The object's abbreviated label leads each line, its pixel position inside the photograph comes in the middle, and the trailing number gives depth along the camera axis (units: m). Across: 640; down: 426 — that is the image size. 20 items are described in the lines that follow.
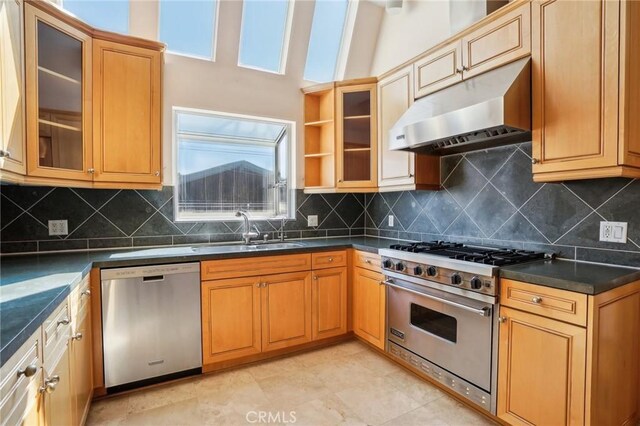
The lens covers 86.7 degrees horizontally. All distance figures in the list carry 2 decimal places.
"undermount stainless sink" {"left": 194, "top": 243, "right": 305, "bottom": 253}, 2.63
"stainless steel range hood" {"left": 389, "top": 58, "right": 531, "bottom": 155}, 1.91
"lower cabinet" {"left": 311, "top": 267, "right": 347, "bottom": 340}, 2.89
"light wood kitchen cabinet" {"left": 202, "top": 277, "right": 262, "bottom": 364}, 2.47
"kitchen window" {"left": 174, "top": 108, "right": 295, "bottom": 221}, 3.10
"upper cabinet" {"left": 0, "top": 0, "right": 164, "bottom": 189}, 1.98
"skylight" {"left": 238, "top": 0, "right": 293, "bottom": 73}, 3.21
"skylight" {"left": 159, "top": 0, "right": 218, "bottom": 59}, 2.91
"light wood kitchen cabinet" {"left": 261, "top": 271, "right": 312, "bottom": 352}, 2.68
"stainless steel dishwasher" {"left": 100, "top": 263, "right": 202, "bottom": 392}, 2.19
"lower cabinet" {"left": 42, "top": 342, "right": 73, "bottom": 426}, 1.21
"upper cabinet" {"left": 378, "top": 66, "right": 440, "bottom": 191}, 2.80
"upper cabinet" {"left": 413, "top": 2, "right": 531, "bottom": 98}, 2.00
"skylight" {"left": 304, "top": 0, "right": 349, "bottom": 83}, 3.53
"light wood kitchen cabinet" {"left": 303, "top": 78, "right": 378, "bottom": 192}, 3.16
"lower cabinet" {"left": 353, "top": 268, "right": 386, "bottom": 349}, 2.72
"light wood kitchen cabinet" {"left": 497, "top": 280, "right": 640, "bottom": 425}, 1.52
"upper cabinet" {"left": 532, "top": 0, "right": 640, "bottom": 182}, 1.61
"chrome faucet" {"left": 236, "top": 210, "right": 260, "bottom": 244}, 3.06
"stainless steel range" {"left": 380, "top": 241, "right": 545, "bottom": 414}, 1.92
